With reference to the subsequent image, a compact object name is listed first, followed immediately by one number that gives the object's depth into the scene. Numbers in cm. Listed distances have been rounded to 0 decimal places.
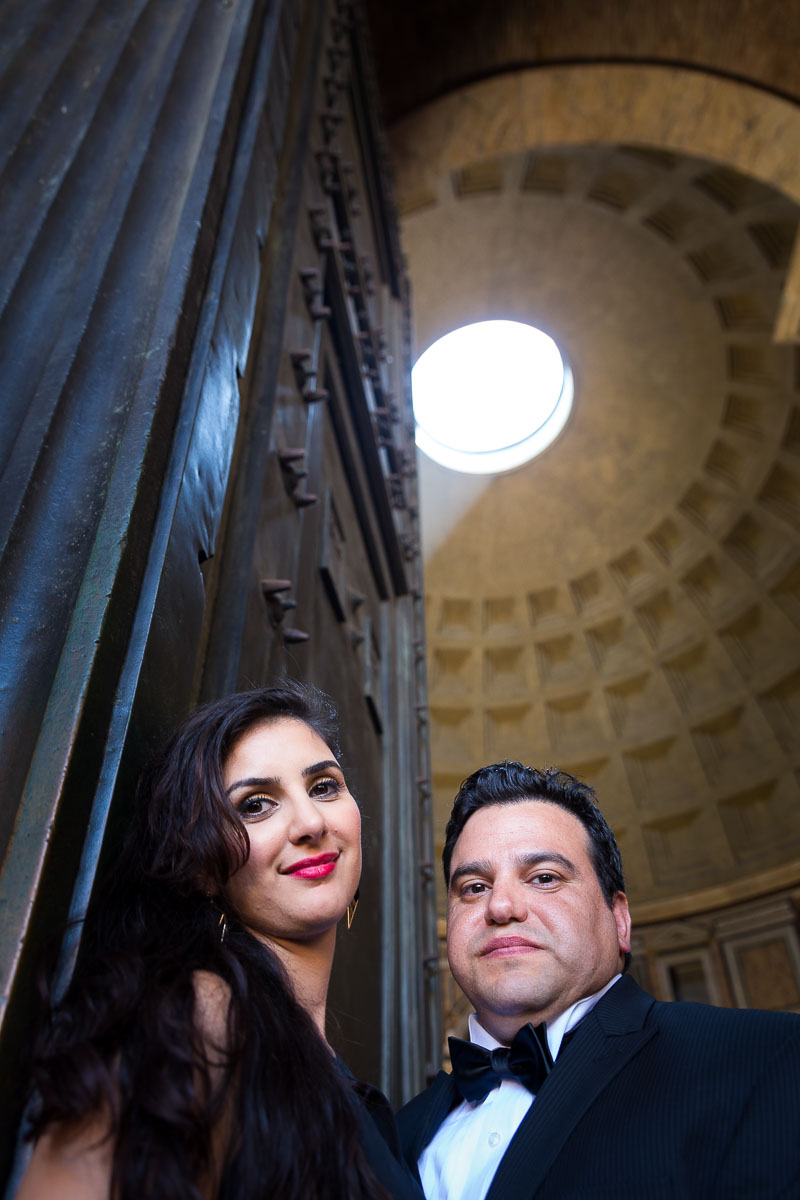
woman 78
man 116
